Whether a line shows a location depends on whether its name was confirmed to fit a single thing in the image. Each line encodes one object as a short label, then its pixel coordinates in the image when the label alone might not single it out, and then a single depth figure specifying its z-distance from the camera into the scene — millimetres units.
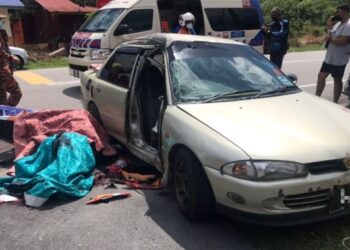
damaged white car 3328
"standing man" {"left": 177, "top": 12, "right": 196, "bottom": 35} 8711
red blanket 5391
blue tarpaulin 4367
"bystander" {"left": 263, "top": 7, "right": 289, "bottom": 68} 9219
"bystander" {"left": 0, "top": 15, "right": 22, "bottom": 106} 7219
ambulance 10805
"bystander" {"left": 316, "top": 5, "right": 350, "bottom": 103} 7500
